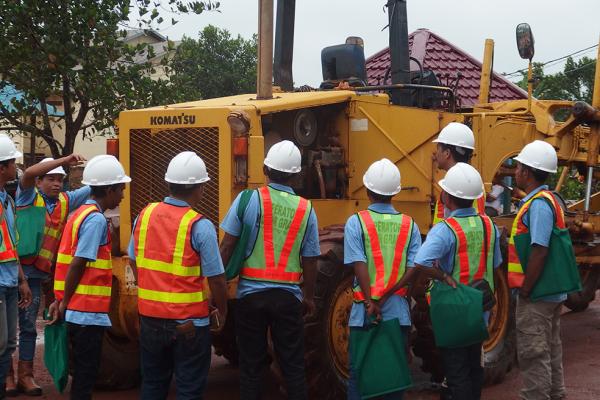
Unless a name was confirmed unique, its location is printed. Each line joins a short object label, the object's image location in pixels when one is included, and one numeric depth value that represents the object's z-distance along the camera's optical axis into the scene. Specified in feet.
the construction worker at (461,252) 17.38
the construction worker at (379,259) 17.52
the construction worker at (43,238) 22.34
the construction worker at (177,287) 16.24
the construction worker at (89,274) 17.48
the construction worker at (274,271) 17.72
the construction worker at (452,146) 21.09
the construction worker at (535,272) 18.79
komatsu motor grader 20.77
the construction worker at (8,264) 19.44
